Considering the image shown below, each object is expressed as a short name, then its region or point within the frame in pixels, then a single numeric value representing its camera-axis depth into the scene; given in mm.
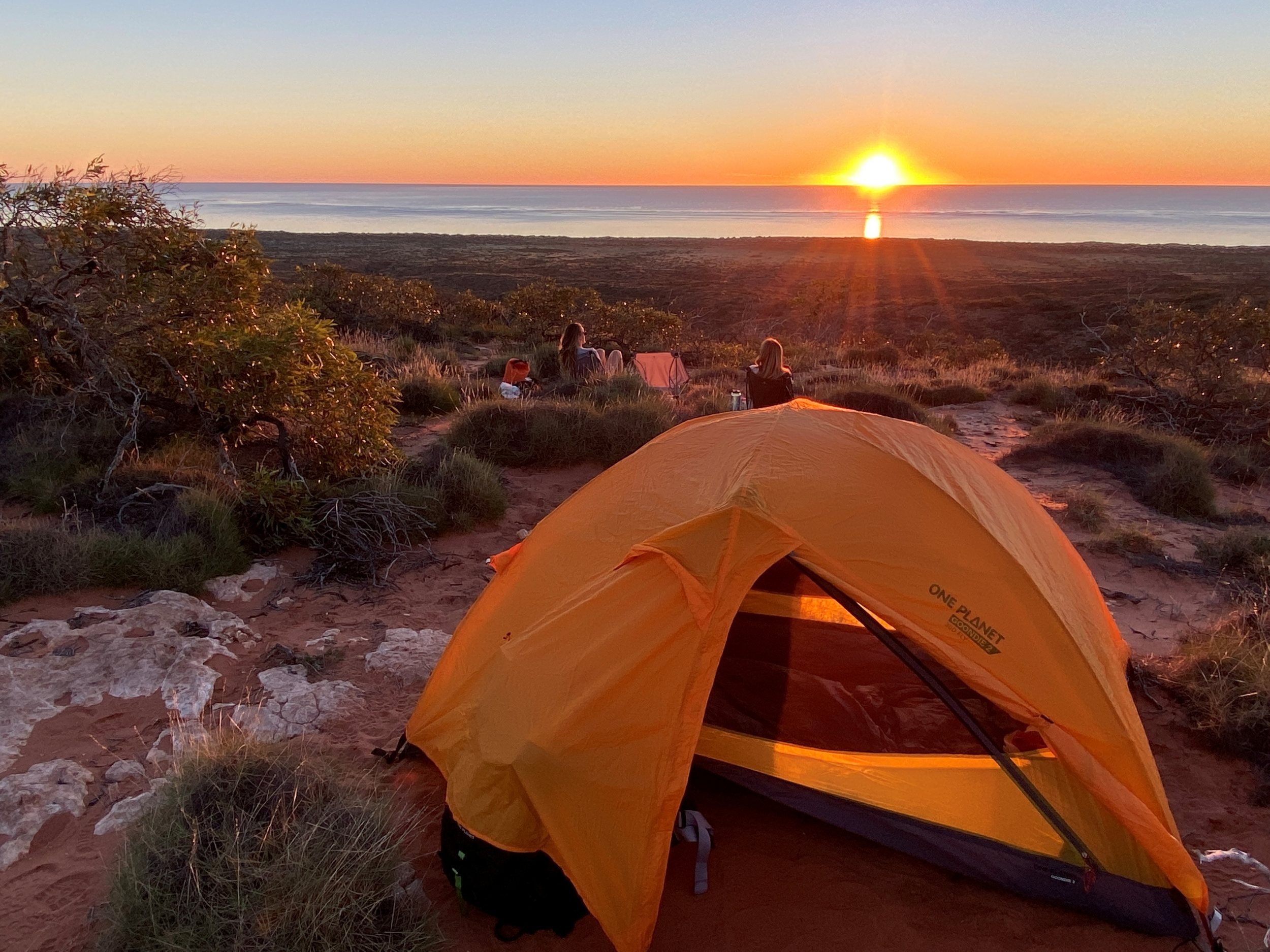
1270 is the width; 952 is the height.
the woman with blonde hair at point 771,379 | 9000
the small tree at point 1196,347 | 11094
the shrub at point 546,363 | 13992
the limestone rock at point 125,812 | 3473
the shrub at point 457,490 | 7117
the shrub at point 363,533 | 6156
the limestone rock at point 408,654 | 4938
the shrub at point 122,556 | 5340
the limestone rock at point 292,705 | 4230
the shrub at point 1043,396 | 12523
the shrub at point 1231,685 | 4211
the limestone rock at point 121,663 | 4289
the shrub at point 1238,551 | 6582
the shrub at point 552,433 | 8867
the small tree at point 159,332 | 6820
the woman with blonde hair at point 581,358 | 11945
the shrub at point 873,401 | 10914
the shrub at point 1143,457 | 8234
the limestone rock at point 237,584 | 5707
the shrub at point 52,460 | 6812
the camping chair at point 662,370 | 13180
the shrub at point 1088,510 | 7562
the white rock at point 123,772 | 3787
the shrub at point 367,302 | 18359
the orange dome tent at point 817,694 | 3021
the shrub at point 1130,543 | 7012
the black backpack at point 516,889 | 3066
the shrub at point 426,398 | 11203
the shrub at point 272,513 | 6422
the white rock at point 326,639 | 5180
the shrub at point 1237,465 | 9383
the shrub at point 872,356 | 16953
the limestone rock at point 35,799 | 3389
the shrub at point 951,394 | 13203
